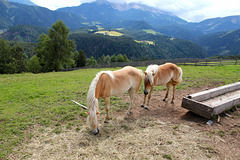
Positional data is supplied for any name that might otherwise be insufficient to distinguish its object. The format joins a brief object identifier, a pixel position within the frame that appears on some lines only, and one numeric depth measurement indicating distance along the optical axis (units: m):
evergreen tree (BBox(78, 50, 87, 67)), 58.72
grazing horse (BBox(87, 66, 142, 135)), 4.18
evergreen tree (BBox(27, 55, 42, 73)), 33.66
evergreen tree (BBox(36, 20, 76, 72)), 28.83
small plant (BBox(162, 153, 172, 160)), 3.35
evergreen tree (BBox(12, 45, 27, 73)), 40.58
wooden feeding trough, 4.88
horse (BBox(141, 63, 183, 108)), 6.30
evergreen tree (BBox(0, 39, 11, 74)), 32.94
